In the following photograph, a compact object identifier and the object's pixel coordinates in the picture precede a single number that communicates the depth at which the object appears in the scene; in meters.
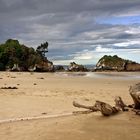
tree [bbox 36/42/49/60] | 30.07
